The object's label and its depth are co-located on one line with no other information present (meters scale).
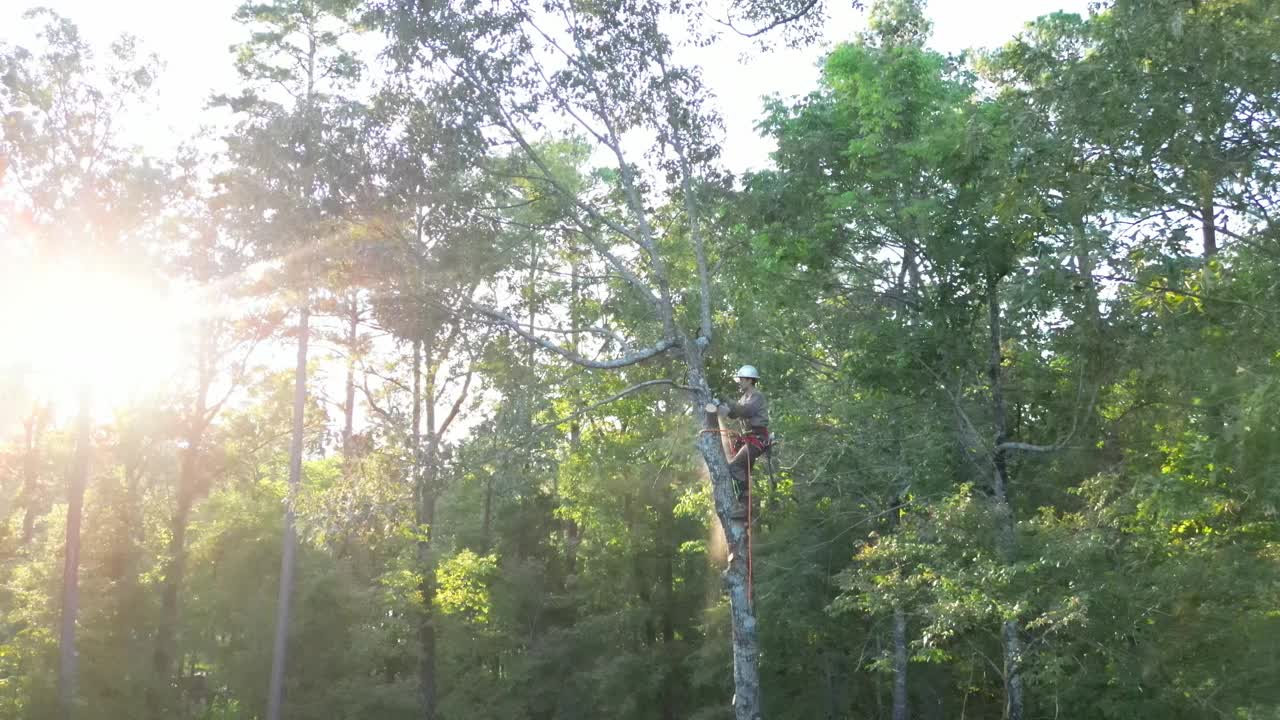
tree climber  10.12
